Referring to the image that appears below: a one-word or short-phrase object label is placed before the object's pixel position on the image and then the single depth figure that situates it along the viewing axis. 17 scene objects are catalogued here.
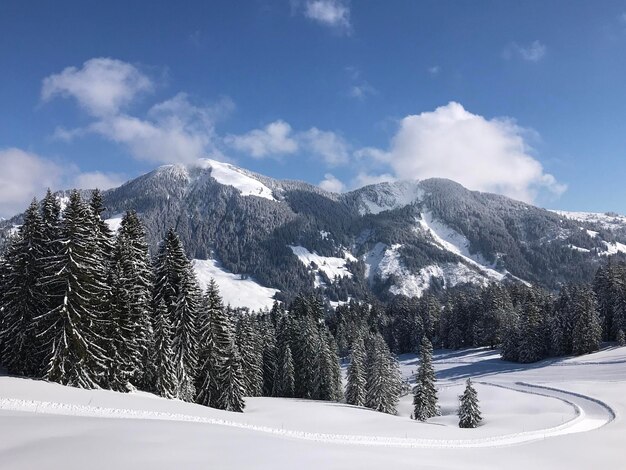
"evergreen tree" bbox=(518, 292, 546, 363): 100.56
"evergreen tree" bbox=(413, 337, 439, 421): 57.37
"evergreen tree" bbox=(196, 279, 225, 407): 47.69
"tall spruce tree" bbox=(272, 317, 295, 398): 73.06
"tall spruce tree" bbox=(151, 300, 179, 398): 40.41
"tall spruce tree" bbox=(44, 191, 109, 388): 32.94
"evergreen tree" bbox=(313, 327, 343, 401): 70.44
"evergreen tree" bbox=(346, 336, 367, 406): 65.88
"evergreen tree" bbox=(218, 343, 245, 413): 46.93
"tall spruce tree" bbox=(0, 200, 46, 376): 35.94
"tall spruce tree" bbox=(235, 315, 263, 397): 62.62
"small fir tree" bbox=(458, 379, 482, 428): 49.88
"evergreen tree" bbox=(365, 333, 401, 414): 61.22
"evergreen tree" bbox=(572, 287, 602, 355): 94.62
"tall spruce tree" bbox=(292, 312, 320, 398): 72.23
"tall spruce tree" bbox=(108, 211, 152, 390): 37.28
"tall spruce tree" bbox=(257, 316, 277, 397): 78.75
